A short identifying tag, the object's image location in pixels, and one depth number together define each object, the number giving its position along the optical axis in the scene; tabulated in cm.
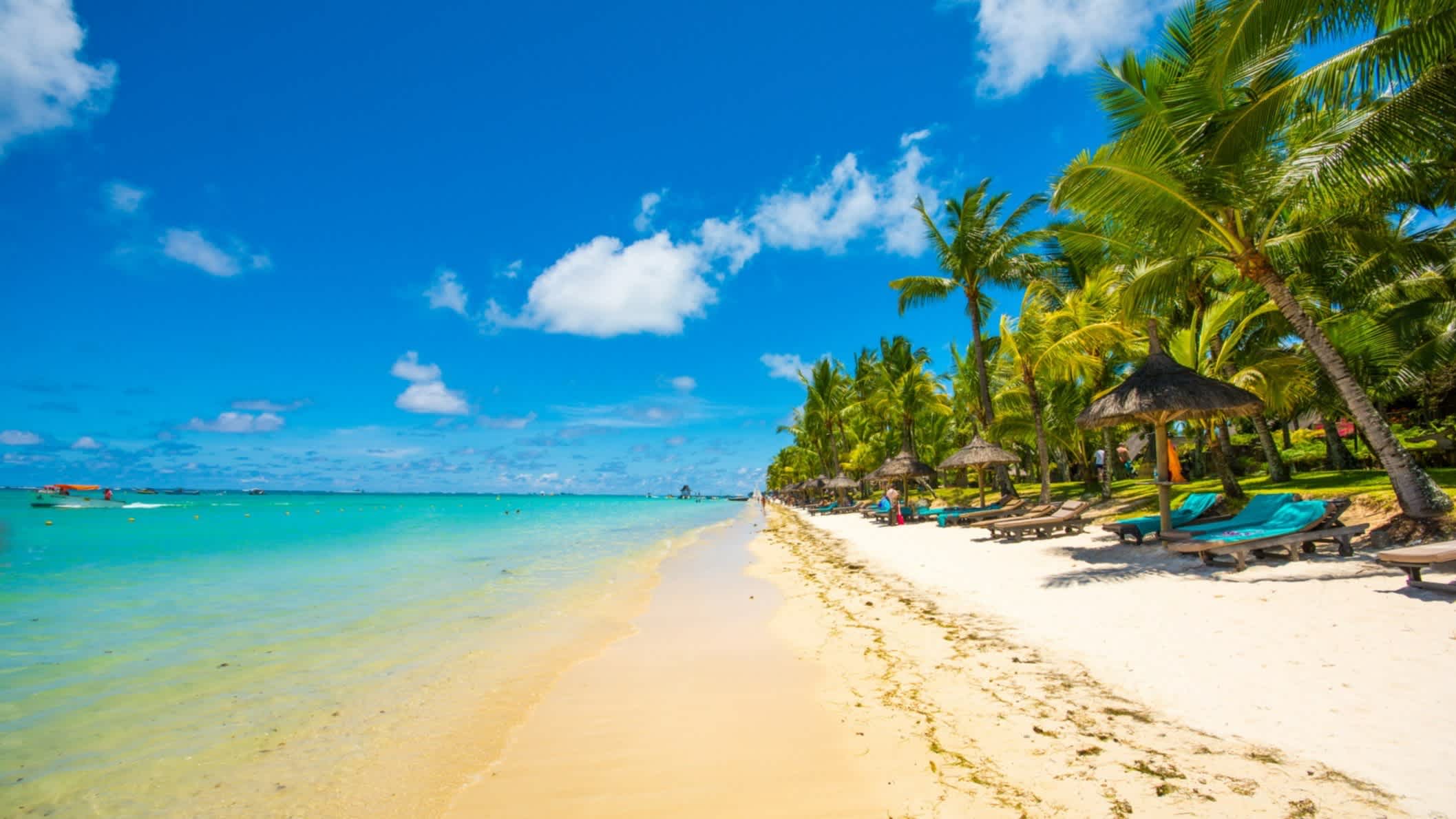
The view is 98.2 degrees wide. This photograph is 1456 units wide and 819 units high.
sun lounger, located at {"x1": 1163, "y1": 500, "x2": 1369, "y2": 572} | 705
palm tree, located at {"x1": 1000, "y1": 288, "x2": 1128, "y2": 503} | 1368
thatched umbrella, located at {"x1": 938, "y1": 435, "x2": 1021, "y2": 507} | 1777
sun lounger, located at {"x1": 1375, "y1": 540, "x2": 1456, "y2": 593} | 515
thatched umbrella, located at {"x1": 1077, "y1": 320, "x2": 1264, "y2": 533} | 862
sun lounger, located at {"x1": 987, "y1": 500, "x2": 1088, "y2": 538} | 1155
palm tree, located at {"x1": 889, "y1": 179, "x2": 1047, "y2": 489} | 1969
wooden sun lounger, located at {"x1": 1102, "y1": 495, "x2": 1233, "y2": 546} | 933
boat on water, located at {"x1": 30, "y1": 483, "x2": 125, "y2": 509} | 7350
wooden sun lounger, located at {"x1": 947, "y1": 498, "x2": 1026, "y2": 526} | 1581
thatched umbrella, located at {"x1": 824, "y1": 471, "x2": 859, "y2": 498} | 3256
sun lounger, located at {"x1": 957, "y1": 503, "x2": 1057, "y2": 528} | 1340
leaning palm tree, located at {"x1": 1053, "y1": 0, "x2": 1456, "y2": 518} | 688
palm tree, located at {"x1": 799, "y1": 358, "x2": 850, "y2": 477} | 4066
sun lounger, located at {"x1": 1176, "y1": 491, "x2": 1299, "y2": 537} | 795
